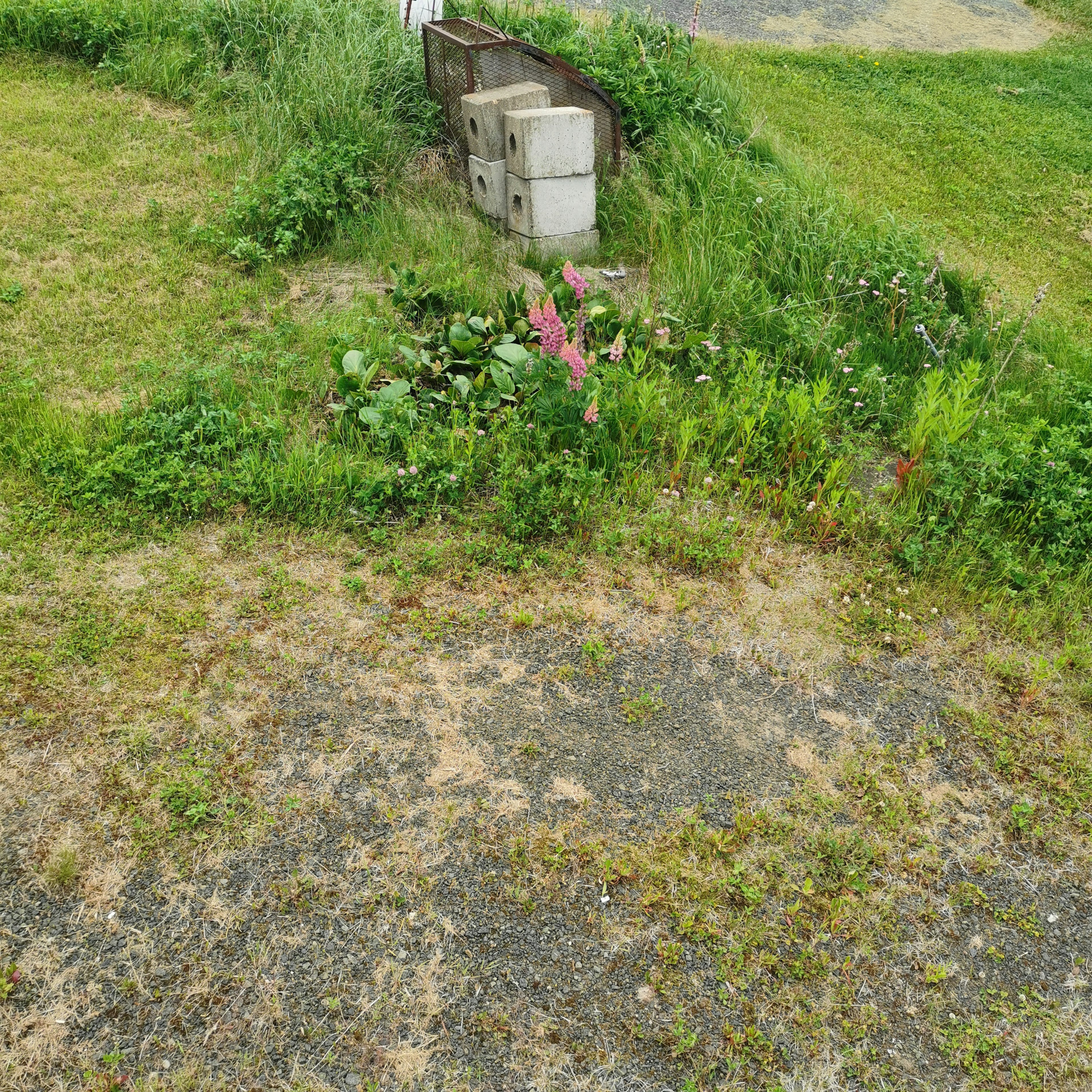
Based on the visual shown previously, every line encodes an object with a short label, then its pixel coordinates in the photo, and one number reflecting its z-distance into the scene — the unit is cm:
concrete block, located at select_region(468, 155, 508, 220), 593
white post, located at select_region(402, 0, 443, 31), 713
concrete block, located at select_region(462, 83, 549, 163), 575
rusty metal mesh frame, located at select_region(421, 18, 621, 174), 604
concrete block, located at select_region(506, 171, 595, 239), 574
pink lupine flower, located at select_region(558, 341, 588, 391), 416
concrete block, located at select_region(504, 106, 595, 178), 554
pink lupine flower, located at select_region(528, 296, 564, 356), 416
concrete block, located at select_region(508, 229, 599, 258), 586
